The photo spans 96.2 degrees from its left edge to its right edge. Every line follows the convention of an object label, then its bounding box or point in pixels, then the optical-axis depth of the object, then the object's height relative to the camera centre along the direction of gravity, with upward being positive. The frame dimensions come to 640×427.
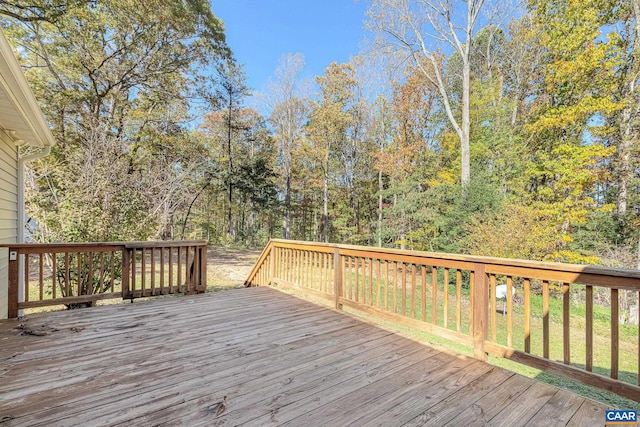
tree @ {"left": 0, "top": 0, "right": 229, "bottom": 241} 5.30 +4.30
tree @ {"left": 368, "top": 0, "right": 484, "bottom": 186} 9.88 +6.81
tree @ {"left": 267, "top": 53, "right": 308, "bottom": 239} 15.07 +6.12
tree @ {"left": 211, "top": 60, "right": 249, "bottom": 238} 14.73 +6.43
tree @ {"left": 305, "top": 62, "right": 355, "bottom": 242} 14.96 +5.39
